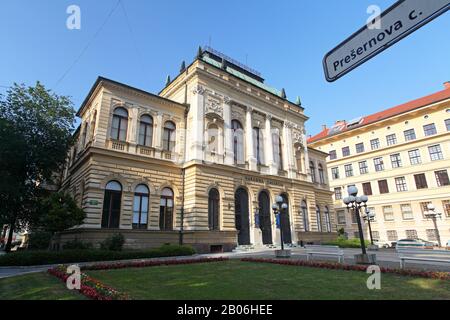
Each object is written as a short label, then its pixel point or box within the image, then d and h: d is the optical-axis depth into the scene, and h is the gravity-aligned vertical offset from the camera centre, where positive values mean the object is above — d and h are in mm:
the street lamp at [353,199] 12772 +2003
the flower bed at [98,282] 6648 -1045
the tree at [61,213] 16844 +1861
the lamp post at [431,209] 28141 +2734
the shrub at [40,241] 26312 +409
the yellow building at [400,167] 40156 +11167
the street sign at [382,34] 2721 +2144
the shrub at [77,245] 17719 -25
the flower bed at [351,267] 8930 -1095
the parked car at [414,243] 31844 -573
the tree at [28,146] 21859 +8048
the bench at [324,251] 14391 -621
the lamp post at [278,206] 18259 +2186
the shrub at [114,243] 18531 +66
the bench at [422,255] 10953 -671
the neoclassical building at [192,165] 21231 +6540
